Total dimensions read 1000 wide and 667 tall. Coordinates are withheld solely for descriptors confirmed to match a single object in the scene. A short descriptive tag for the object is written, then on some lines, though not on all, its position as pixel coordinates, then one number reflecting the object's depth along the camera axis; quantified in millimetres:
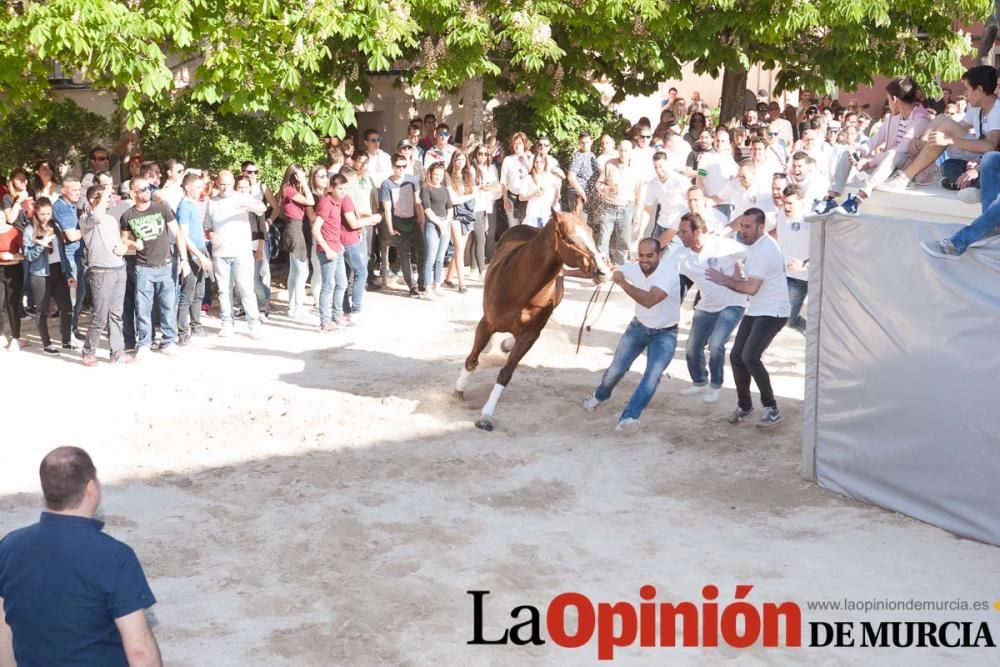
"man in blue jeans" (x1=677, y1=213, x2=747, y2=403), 10984
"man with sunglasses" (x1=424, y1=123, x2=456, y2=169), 17438
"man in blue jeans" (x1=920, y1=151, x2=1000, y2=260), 7984
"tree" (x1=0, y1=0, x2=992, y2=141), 14062
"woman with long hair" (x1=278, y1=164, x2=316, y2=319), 14727
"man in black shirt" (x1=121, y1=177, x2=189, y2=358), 12695
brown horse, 10391
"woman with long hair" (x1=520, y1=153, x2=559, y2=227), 16656
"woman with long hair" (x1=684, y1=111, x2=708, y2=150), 19797
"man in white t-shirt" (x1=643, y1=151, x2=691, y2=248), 15656
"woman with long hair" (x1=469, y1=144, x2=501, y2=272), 16844
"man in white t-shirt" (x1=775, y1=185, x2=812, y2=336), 11945
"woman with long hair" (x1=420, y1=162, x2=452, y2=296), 15883
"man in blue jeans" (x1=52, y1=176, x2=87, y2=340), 12906
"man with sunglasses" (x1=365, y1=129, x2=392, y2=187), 17031
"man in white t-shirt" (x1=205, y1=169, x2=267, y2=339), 13656
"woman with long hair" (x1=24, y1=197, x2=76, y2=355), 13172
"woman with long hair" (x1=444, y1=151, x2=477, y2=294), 16156
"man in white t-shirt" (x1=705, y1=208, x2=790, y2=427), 10398
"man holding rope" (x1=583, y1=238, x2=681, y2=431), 10625
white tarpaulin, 8094
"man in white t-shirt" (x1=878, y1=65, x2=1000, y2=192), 9250
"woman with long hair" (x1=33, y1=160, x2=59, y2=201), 15197
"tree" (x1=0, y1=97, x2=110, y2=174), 17734
